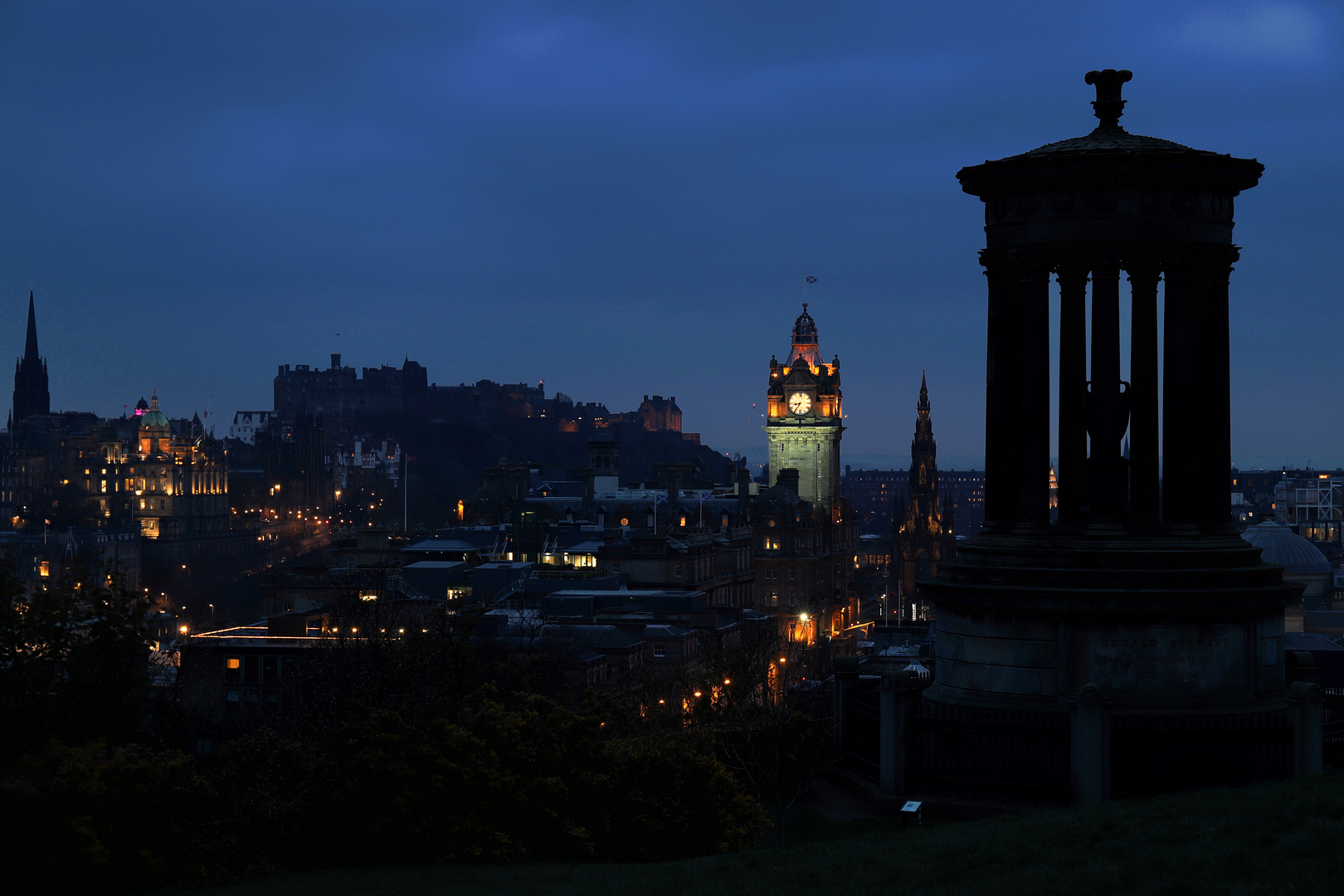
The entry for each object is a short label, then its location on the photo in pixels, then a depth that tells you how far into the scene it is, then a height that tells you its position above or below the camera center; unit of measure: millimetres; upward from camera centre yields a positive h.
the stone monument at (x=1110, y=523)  29250 -627
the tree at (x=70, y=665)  38969 -4645
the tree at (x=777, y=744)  34688 -6216
